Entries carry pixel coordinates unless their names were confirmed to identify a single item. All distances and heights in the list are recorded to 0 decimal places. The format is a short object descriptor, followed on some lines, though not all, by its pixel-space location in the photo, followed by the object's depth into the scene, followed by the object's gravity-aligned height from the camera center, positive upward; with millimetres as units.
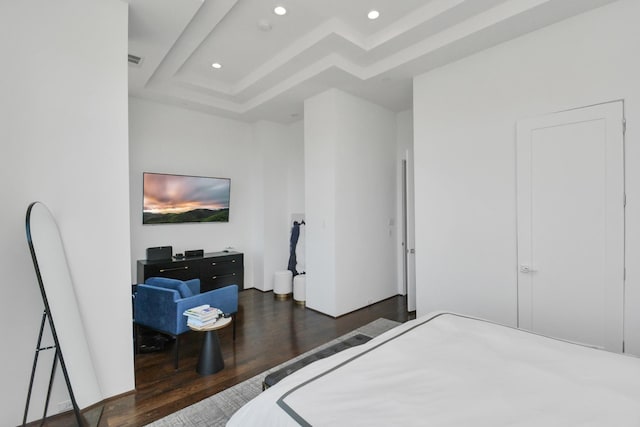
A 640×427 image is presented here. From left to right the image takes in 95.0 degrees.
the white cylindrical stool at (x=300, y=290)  4746 -1243
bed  1105 -769
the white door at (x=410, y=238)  4121 -359
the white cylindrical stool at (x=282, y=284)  5043 -1227
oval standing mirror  1838 -662
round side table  2711 -1309
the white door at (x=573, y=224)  2357 -117
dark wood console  4148 -838
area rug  2066 -1465
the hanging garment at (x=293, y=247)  5438 -627
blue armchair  2830 -914
